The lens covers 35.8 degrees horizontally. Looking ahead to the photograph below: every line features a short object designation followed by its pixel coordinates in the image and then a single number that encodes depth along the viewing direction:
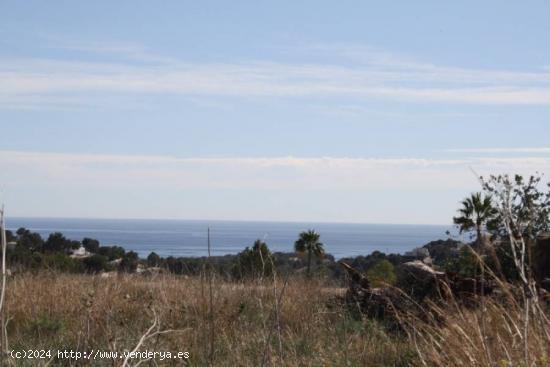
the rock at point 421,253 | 15.99
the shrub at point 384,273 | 13.10
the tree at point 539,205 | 15.54
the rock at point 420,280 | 11.38
